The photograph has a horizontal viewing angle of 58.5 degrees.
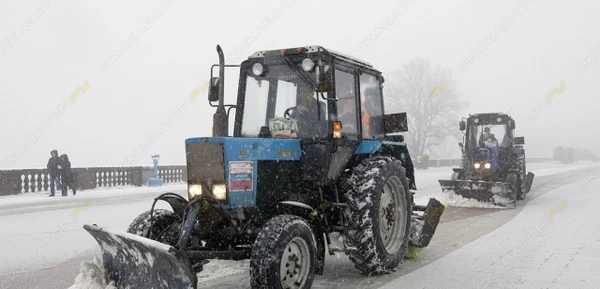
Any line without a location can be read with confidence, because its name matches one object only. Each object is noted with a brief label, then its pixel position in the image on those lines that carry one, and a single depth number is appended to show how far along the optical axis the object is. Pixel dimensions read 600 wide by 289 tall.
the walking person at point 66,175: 17.89
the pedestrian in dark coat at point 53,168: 17.78
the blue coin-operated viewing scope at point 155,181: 22.39
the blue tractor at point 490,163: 13.45
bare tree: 50.78
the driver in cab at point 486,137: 15.43
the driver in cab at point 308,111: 5.85
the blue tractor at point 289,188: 4.58
